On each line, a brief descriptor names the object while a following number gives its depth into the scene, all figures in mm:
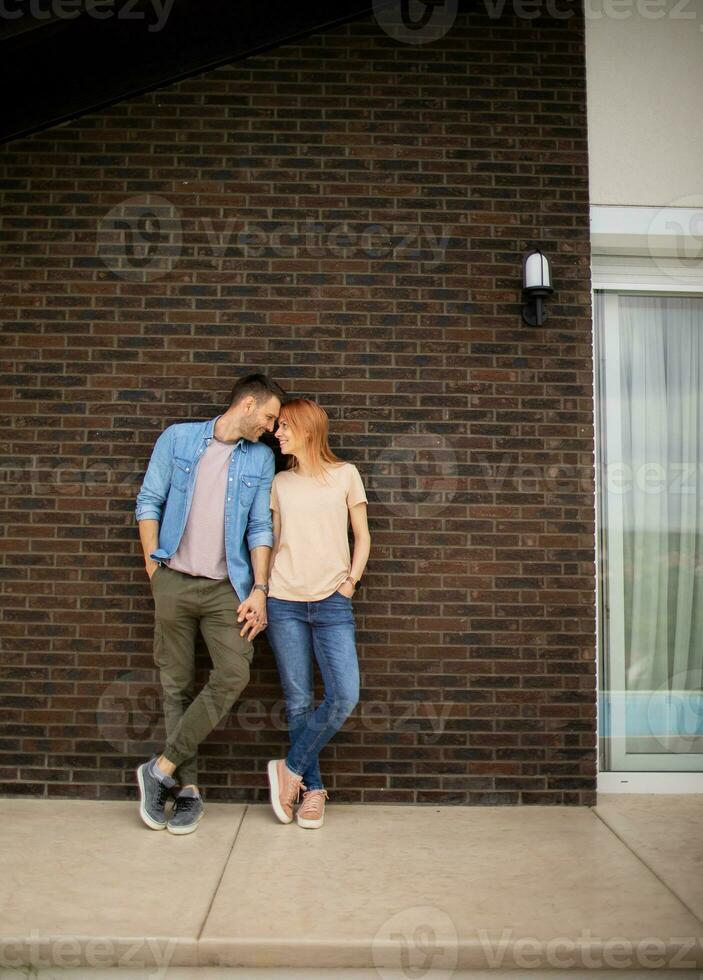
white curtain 4504
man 3688
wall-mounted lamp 4168
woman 3752
